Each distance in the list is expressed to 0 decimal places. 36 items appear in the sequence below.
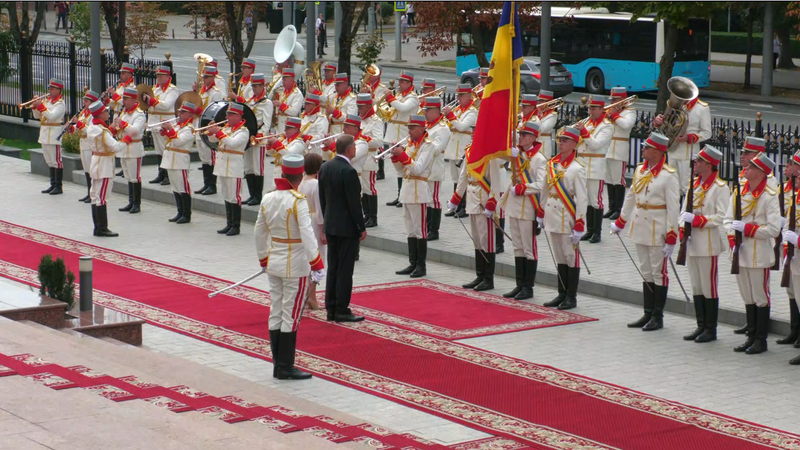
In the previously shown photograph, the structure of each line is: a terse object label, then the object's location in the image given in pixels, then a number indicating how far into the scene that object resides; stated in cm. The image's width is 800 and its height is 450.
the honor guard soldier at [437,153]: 1589
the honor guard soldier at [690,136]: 1711
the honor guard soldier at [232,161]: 1764
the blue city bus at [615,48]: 3756
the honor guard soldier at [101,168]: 1730
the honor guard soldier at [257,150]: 1934
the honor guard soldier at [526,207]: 1382
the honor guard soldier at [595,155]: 1686
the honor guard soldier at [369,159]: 1791
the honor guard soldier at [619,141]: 1770
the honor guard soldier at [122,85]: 2078
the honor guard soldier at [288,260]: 1059
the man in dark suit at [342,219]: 1270
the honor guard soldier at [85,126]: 1939
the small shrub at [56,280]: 1194
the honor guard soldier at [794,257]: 1130
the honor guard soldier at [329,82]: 2152
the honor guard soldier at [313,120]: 1842
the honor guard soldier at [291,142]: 1669
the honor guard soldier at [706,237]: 1200
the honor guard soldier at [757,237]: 1159
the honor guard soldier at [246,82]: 2045
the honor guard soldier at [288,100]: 2042
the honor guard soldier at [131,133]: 1869
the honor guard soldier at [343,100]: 2039
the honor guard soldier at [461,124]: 1864
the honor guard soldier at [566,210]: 1338
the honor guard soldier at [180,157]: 1844
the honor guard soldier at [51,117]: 2066
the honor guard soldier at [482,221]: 1420
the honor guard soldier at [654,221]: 1239
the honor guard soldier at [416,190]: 1478
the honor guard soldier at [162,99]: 2058
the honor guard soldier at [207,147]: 2023
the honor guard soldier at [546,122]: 1869
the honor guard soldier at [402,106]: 2012
